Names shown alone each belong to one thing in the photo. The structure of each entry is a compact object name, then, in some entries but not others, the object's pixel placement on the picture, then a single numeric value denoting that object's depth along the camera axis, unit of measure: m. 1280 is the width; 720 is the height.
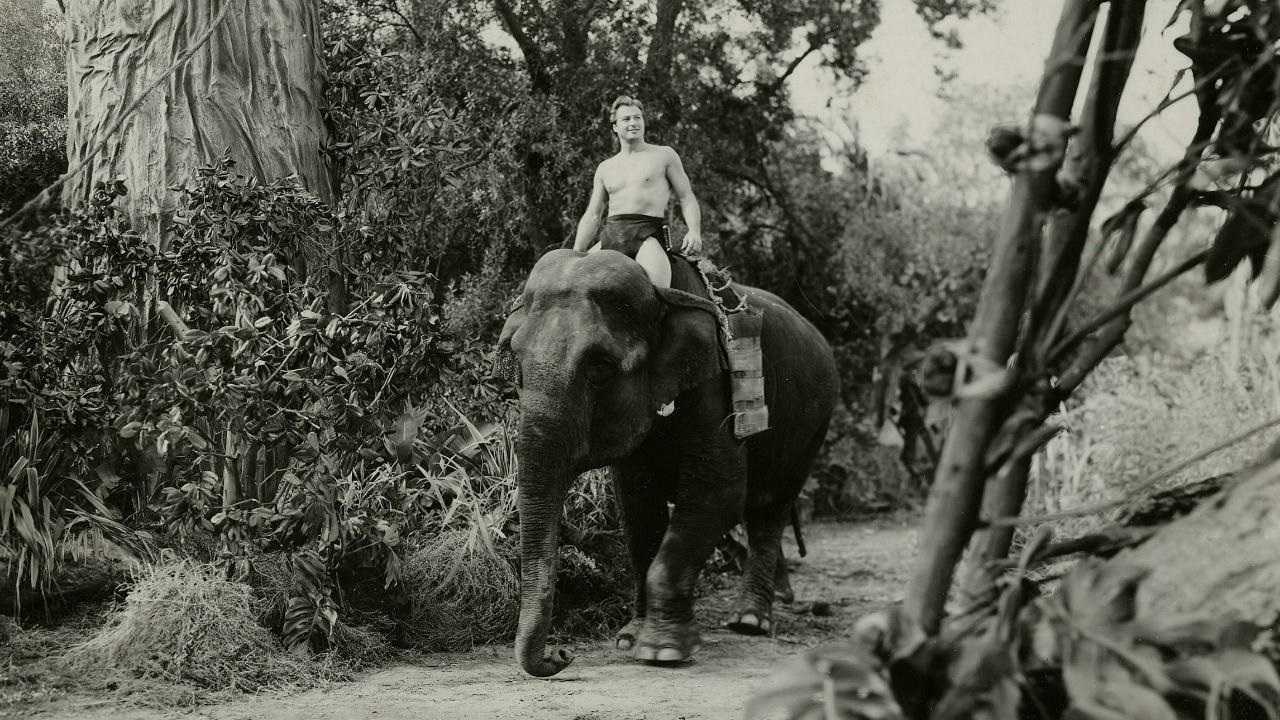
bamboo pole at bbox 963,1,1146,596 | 2.02
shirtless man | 7.06
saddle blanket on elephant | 6.92
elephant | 5.75
